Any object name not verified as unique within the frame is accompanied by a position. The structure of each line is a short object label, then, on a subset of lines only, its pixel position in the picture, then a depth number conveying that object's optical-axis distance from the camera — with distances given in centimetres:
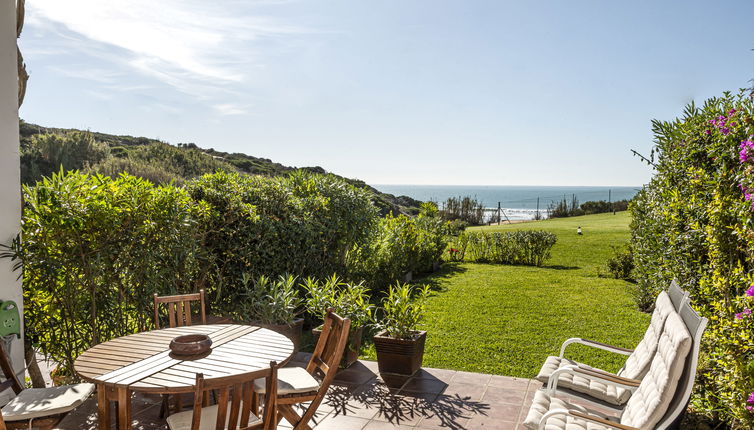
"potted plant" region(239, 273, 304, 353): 512
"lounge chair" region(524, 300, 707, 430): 236
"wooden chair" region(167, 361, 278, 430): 208
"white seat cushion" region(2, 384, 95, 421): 273
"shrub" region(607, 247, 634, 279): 1095
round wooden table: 243
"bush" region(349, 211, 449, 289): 858
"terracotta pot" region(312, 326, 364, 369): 500
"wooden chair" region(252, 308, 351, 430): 293
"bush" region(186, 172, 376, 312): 576
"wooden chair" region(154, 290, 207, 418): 374
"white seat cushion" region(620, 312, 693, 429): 238
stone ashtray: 286
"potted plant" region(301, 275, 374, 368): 502
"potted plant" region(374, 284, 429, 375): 466
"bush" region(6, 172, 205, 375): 376
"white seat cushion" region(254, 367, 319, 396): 309
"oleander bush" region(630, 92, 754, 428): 266
